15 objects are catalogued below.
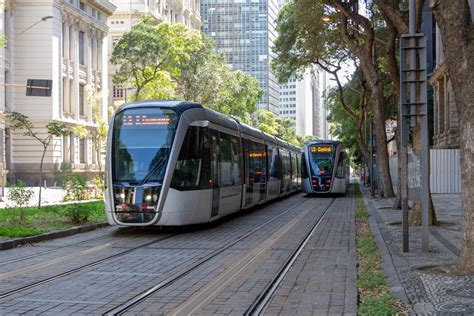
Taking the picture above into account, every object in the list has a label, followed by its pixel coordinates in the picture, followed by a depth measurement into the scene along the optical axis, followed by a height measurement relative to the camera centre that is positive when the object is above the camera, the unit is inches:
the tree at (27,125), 863.1 +62.2
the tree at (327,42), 912.9 +230.8
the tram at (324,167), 1416.1 -0.1
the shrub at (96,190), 1235.9 -42.8
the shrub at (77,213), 681.6 -49.0
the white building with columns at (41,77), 1929.1 +289.3
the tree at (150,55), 1737.2 +317.1
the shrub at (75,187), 1037.8 -31.1
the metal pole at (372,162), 1408.7 +10.4
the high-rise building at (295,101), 7677.2 +823.1
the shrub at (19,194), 700.0 -28.2
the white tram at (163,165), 581.3 +2.8
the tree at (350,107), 1420.3 +161.9
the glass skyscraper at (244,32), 5984.3 +1315.7
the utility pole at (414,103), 460.4 +47.6
